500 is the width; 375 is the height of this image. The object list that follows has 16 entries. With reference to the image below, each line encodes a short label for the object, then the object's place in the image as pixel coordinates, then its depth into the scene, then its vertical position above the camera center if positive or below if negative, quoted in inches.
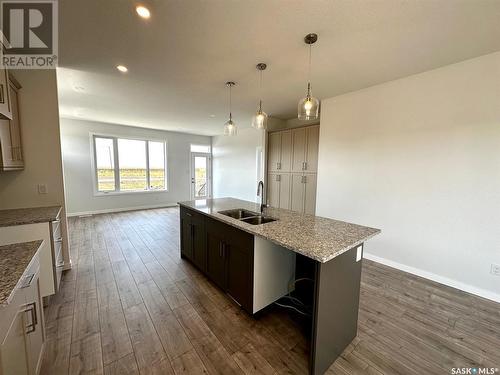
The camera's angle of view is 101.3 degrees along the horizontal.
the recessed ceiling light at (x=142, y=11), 65.6 +52.1
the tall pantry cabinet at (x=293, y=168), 170.2 +4.3
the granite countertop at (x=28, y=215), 76.6 -19.5
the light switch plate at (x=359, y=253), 65.1 -25.1
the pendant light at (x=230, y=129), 113.6 +24.1
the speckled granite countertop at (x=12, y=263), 35.4 -20.7
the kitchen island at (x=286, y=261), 55.4 -32.2
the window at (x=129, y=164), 238.7 +7.0
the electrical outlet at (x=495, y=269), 89.9 -41.1
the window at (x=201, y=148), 306.9 +34.7
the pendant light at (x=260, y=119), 98.9 +25.7
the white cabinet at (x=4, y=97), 69.5 +25.0
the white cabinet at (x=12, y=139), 79.0 +11.9
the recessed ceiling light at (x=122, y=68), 104.7 +52.9
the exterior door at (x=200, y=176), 309.3 -7.4
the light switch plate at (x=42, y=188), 101.5 -10.0
